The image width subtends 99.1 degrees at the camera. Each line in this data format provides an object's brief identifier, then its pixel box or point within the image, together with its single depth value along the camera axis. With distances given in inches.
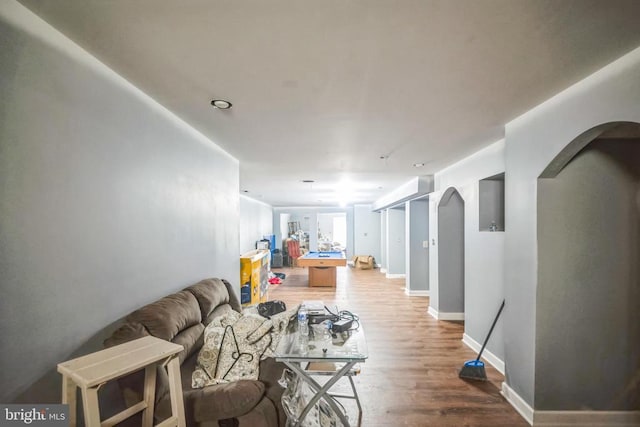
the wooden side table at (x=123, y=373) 37.9
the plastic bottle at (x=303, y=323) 82.8
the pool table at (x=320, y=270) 266.4
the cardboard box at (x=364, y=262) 378.6
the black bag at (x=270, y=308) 114.7
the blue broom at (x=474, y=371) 106.5
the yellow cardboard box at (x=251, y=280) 167.5
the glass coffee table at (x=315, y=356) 66.7
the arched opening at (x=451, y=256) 174.6
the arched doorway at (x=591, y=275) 78.7
